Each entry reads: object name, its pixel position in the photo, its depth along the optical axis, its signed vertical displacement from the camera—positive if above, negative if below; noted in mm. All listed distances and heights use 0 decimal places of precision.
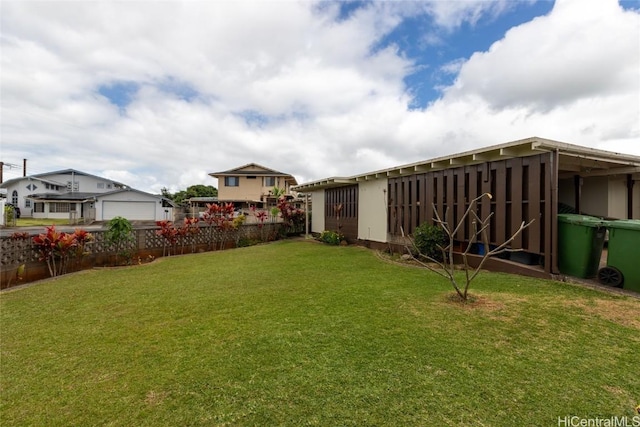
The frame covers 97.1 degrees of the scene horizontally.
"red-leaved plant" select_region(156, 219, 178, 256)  10336 -826
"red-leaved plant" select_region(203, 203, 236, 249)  12227 -307
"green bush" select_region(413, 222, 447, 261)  7707 -678
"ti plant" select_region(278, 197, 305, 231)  16156 -130
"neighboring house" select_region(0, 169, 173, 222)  27859 +1196
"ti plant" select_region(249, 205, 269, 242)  14512 -471
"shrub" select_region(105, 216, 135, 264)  8539 -733
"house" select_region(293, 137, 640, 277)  5801 +709
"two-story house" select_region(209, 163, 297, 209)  30344 +3216
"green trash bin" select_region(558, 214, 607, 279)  5239 -524
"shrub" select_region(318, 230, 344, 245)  12727 -1074
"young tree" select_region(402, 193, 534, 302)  6472 -823
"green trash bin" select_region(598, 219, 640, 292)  4609 -654
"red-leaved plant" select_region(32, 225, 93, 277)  6902 -900
